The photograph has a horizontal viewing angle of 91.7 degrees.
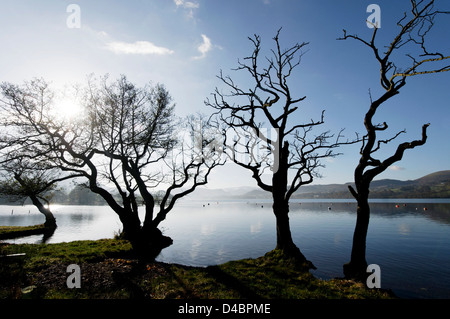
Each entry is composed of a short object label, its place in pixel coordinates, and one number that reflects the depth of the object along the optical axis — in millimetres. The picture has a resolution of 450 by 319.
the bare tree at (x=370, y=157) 10116
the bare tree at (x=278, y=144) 13766
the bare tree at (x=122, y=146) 18812
